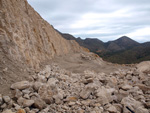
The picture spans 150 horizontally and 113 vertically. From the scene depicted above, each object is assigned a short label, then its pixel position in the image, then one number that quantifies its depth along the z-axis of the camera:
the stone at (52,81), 4.24
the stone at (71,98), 3.51
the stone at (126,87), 5.03
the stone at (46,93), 3.19
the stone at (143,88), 5.11
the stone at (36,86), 3.43
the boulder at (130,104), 3.50
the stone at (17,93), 2.85
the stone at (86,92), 3.74
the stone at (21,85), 3.12
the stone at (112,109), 3.30
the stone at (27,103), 2.71
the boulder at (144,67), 7.87
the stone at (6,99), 2.62
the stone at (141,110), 3.33
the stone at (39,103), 2.84
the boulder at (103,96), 3.64
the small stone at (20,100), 2.74
